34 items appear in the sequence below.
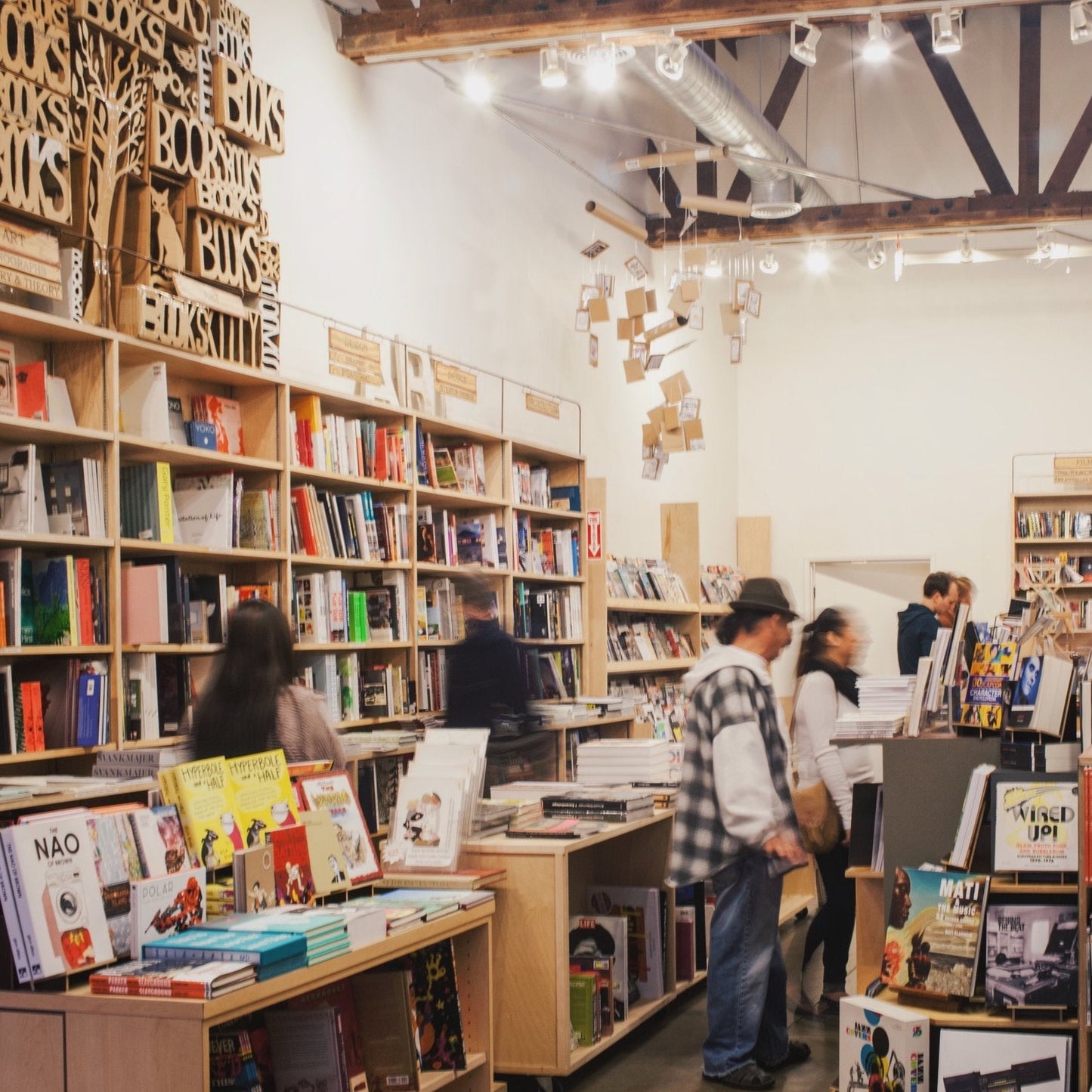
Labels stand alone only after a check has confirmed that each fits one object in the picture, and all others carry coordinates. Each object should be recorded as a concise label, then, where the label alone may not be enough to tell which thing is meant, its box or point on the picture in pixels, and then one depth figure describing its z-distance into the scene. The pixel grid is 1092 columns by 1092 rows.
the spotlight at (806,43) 6.08
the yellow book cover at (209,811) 3.02
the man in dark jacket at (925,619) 7.55
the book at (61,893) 2.58
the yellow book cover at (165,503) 4.48
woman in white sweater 5.16
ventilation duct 7.88
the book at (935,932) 3.49
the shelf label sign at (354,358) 5.93
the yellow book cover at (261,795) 3.20
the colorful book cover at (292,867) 3.20
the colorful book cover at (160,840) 2.86
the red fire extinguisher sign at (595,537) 7.50
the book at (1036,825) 3.43
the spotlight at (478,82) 6.50
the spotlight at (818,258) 9.77
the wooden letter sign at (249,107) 5.11
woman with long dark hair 3.82
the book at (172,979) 2.54
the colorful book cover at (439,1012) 3.52
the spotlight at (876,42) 6.15
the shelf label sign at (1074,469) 10.43
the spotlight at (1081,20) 5.91
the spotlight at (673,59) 6.09
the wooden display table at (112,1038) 2.52
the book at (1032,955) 3.40
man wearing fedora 4.21
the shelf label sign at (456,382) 6.69
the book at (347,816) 3.45
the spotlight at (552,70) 6.10
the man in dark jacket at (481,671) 5.32
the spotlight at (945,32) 5.93
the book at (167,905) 2.78
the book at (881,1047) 3.39
